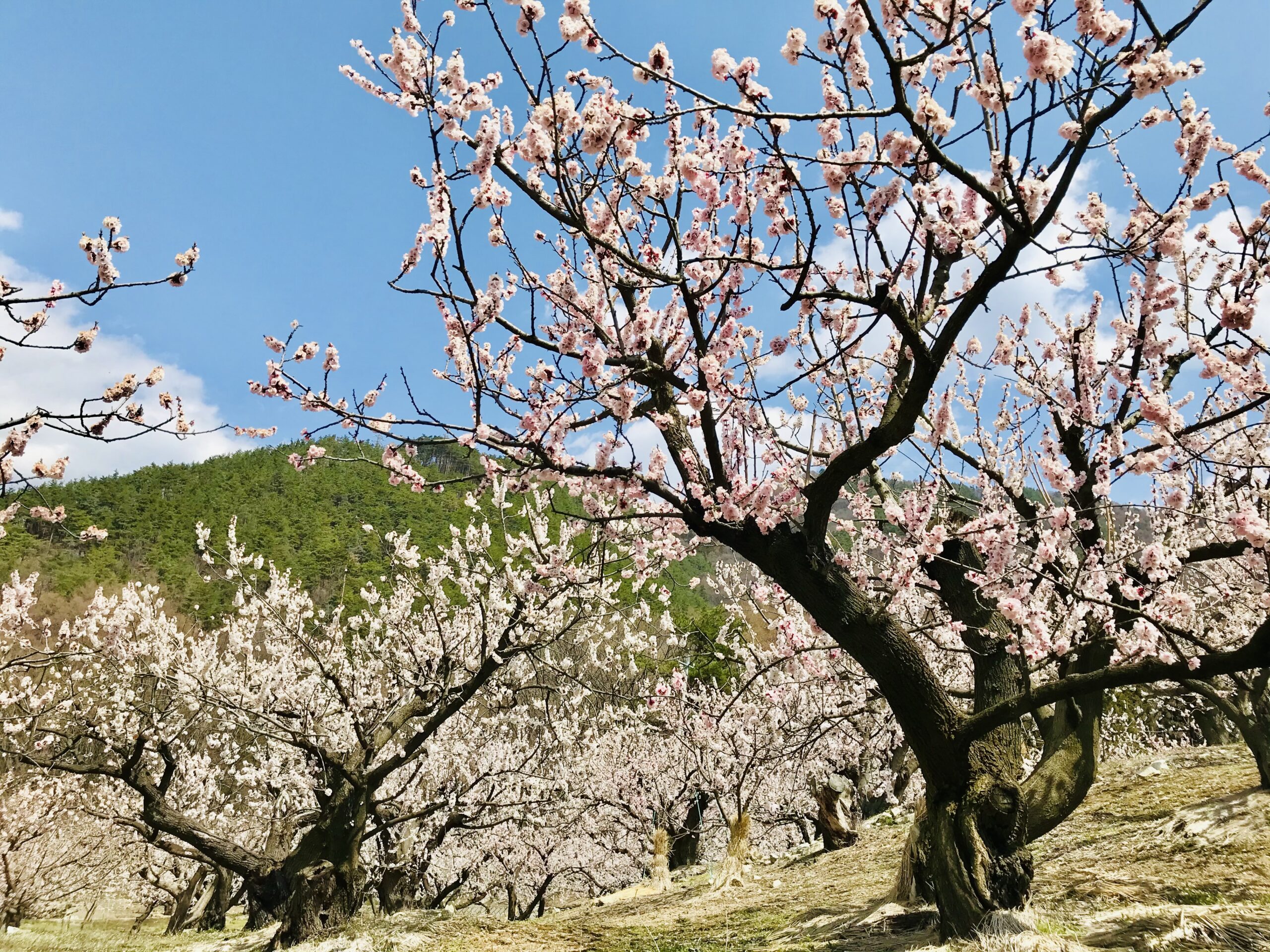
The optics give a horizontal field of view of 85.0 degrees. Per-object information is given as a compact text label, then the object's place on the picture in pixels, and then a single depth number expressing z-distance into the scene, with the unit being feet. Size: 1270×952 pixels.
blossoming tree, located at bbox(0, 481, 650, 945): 23.25
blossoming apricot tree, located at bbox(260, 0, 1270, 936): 9.96
